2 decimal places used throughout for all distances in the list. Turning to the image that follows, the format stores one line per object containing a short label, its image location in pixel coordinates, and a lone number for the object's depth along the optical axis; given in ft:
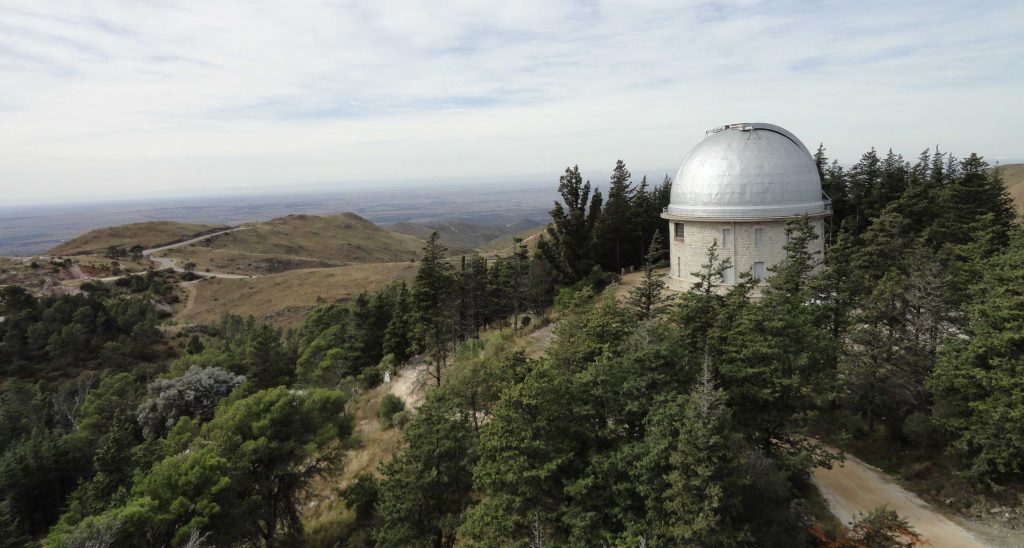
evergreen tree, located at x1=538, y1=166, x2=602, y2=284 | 120.57
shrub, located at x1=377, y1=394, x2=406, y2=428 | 85.97
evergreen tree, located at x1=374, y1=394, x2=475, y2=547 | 47.47
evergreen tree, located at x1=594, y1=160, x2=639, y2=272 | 132.82
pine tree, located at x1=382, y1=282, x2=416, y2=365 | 109.09
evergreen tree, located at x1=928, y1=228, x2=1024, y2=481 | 51.24
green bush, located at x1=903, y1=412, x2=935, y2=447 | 60.70
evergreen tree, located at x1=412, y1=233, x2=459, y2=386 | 87.30
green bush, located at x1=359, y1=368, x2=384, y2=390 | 111.04
